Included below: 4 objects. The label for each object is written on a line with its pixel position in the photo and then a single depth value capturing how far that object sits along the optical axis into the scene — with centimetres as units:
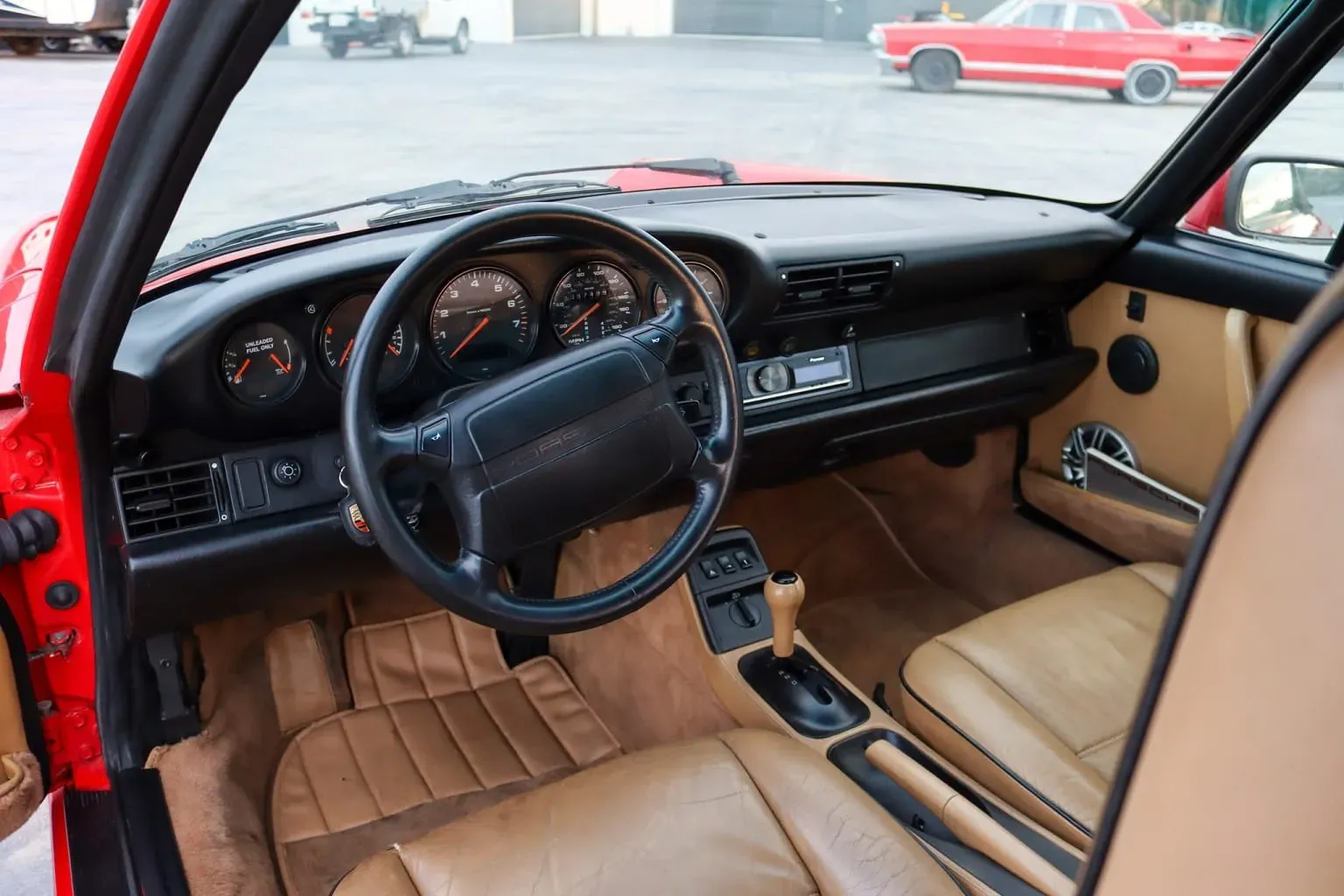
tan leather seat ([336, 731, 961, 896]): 134
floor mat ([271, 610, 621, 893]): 207
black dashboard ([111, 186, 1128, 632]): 165
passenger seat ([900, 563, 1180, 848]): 164
